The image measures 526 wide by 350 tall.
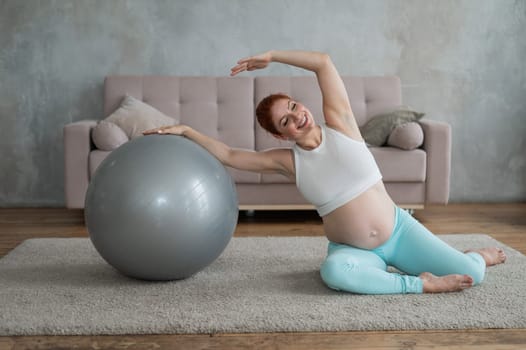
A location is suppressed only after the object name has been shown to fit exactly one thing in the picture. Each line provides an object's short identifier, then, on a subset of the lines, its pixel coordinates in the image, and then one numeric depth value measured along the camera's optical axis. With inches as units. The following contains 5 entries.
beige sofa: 155.0
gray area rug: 81.7
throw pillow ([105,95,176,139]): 159.6
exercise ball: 91.0
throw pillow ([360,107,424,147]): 161.2
